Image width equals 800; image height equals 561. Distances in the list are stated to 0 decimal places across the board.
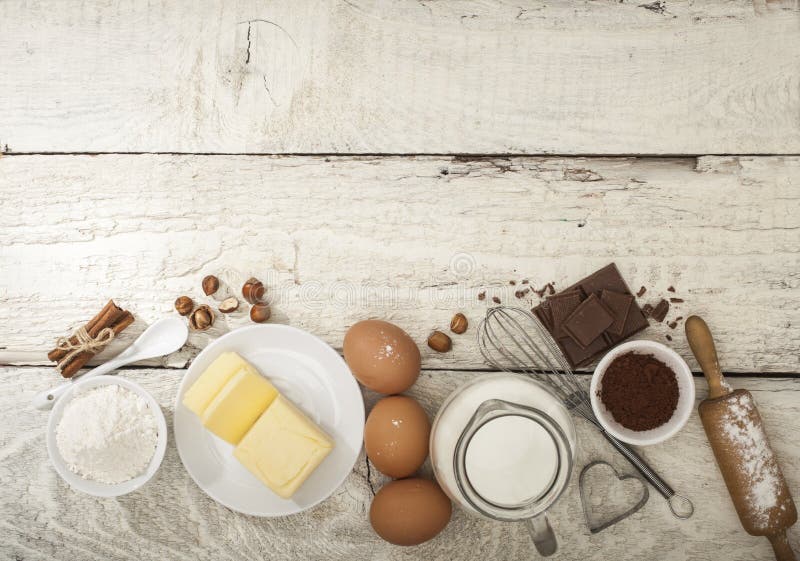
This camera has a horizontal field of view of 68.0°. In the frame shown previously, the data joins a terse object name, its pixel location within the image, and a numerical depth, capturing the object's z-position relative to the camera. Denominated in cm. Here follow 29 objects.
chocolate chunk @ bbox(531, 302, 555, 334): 86
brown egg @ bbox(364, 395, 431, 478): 78
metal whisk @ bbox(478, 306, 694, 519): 86
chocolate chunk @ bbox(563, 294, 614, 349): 83
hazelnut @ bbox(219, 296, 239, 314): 89
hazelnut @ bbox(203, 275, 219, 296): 88
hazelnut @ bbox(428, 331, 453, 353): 87
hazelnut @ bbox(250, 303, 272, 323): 88
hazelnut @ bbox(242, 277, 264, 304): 87
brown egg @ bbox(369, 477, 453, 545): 79
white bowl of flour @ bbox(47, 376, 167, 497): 79
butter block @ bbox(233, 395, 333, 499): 79
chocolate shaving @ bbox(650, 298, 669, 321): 87
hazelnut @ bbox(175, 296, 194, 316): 89
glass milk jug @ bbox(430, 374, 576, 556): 65
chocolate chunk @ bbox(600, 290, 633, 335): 84
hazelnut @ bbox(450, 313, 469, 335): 87
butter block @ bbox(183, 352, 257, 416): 81
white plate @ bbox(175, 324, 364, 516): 83
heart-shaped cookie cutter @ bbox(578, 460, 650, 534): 87
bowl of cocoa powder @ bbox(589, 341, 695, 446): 81
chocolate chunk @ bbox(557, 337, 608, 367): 85
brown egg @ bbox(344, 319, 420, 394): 79
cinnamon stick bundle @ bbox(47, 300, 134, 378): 88
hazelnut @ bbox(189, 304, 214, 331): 88
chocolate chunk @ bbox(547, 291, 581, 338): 85
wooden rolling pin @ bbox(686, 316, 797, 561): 82
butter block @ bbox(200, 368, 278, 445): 80
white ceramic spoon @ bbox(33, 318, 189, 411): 88
